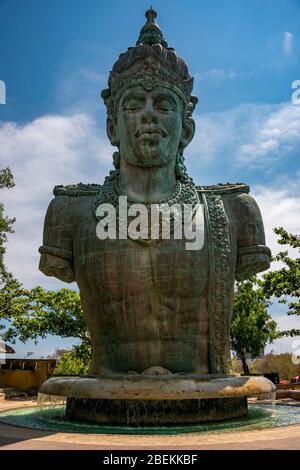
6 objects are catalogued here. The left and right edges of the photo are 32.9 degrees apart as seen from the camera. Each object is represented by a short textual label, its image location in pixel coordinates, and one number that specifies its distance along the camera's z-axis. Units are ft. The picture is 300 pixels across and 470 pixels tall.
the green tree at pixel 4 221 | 88.84
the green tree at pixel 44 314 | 88.84
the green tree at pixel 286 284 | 66.54
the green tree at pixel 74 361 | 109.91
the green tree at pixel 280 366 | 184.34
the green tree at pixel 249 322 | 123.54
